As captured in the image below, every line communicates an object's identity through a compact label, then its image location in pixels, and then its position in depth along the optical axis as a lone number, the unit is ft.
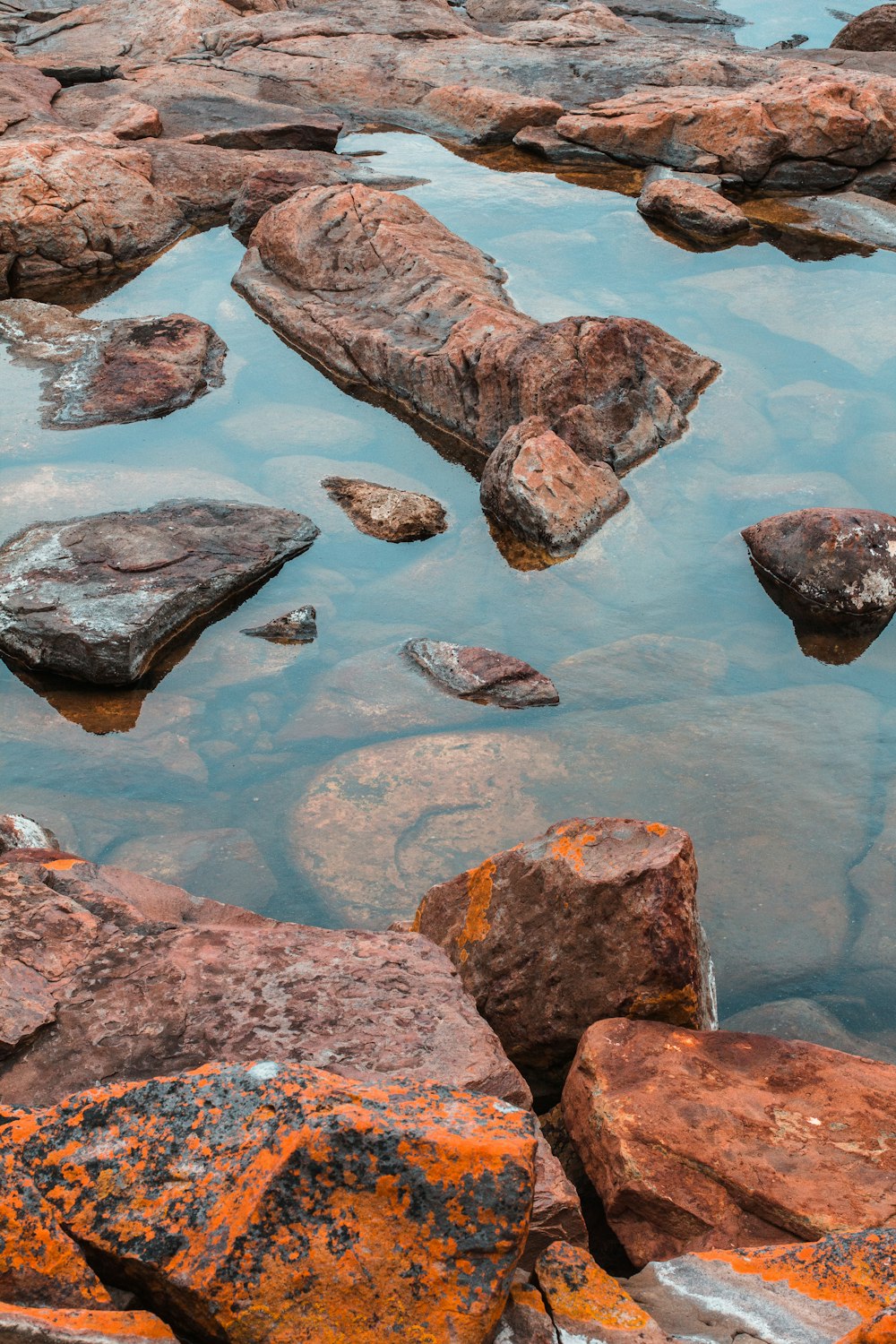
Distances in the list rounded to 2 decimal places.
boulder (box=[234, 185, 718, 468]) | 24.59
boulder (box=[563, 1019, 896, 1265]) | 9.69
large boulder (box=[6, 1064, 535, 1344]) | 6.39
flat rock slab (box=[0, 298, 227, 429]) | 26.16
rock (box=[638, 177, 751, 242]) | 33.76
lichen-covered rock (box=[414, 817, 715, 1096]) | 12.10
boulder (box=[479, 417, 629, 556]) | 21.97
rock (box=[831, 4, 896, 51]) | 46.44
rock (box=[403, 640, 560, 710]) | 18.56
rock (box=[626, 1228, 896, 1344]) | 7.47
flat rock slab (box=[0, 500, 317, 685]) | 18.88
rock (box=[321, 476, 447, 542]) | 22.36
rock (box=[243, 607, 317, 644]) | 20.08
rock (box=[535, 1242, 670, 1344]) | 7.18
